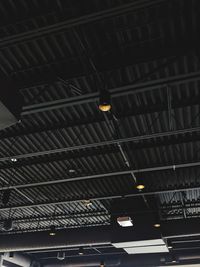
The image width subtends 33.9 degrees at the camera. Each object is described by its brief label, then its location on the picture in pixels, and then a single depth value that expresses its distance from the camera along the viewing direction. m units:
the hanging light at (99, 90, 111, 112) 4.93
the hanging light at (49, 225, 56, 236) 12.76
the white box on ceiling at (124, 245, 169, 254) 12.95
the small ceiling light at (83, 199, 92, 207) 11.22
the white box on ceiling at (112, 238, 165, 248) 11.42
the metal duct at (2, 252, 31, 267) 18.02
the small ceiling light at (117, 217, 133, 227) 10.14
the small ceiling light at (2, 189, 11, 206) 9.47
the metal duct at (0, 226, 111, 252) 12.91
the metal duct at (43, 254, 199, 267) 18.81
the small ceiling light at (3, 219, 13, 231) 11.56
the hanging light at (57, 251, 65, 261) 18.09
